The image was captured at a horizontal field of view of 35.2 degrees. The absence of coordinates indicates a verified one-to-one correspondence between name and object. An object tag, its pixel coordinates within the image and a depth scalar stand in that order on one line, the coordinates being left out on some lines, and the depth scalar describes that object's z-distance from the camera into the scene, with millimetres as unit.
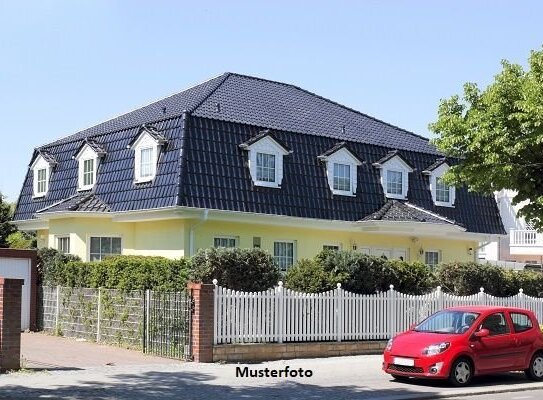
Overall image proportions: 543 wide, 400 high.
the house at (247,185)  26359
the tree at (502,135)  22312
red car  15719
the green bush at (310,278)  21438
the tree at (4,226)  41844
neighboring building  52781
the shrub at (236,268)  20547
